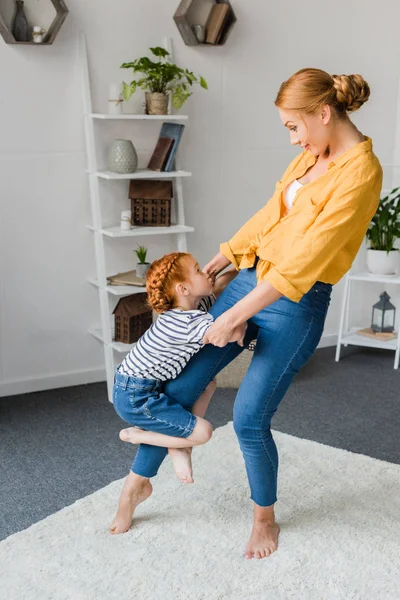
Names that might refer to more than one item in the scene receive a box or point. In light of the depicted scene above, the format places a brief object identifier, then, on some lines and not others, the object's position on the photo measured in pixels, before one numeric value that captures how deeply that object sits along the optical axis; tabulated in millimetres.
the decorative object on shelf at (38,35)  3293
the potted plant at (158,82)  3430
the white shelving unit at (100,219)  3465
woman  2020
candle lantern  4270
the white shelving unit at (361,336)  4109
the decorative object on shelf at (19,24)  3277
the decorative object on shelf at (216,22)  3664
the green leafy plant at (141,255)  3590
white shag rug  2117
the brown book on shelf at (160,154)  3562
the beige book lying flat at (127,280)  3551
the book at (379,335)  4207
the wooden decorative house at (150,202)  3635
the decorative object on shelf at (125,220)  3508
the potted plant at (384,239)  4055
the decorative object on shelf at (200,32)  3682
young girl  2225
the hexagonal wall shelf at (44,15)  3268
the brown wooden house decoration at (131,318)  3562
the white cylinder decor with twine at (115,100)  3492
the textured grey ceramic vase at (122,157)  3475
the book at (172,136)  3562
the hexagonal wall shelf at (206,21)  3643
